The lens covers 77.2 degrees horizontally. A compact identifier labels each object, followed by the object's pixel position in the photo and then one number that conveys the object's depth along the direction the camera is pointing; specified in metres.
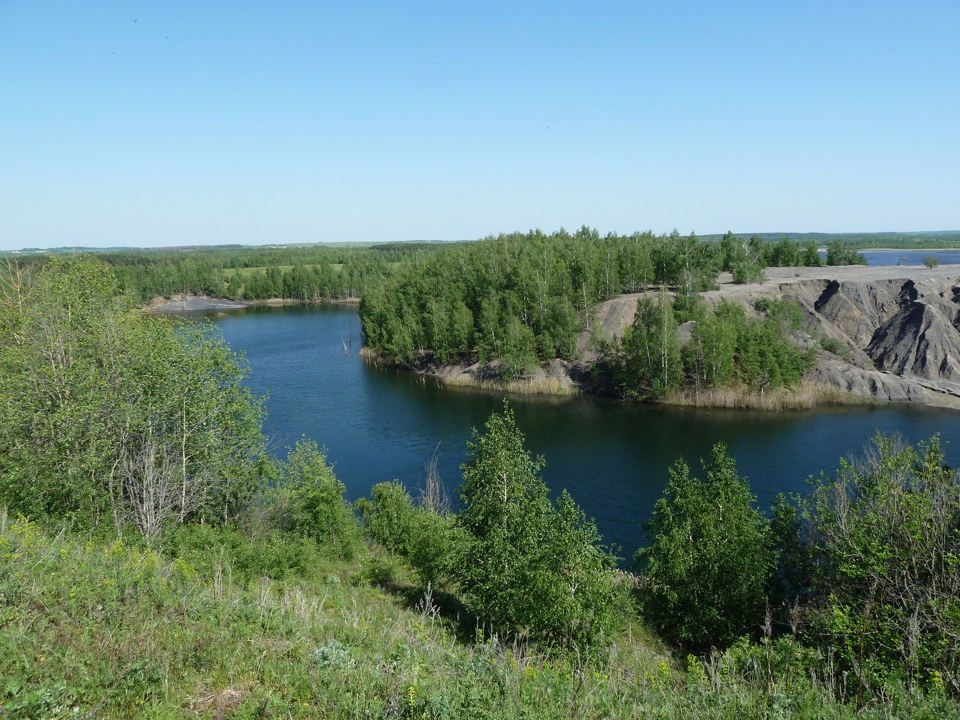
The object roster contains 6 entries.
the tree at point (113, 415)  16.42
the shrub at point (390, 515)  23.30
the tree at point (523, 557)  13.53
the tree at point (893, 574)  11.46
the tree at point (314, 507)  21.08
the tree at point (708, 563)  17.14
